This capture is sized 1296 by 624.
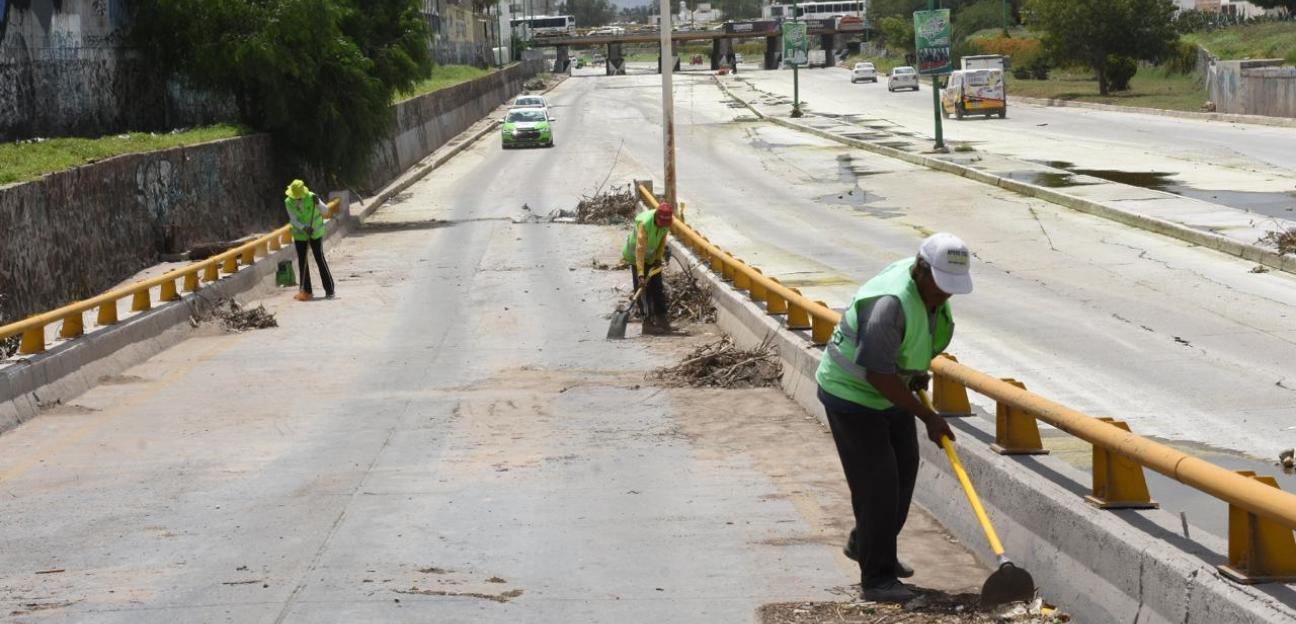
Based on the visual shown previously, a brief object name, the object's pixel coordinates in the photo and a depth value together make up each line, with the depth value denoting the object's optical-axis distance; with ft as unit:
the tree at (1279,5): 284.20
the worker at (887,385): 22.15
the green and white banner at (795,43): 249.24
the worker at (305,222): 76.28
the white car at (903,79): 304.89
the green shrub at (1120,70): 246.47
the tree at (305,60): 115.24
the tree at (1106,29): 241.35
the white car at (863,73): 350.64
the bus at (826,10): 567.59
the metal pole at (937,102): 153.69
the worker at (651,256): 57.26
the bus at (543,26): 534.37
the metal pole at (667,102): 105.91
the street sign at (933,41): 154.40
